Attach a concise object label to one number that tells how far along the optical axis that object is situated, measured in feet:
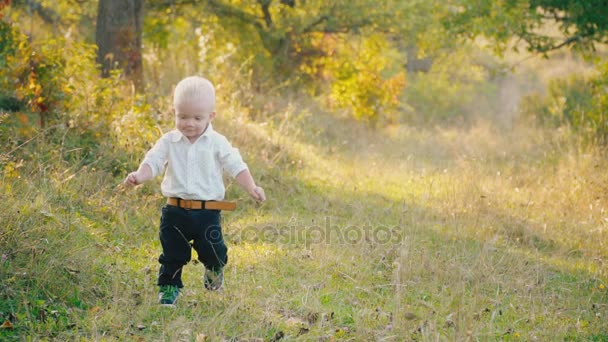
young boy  28.66
